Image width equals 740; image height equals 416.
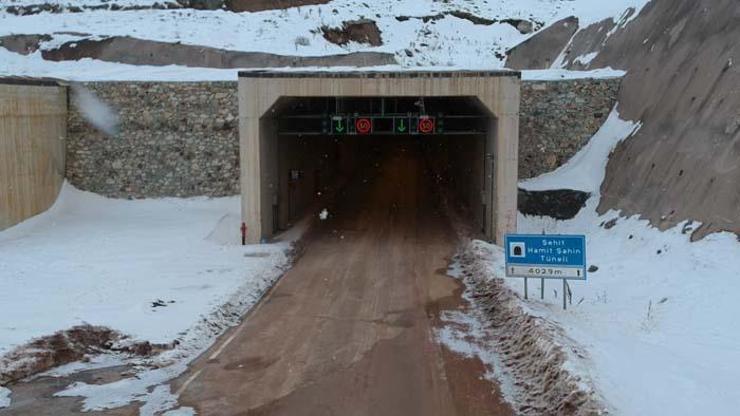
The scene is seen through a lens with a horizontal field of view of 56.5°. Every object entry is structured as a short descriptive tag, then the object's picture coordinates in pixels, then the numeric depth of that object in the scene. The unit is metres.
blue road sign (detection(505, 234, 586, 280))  13.17
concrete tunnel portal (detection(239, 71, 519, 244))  22.28
